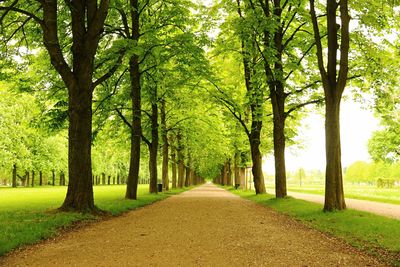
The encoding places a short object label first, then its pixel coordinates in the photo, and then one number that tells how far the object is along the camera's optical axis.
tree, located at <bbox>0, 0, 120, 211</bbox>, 13.51
